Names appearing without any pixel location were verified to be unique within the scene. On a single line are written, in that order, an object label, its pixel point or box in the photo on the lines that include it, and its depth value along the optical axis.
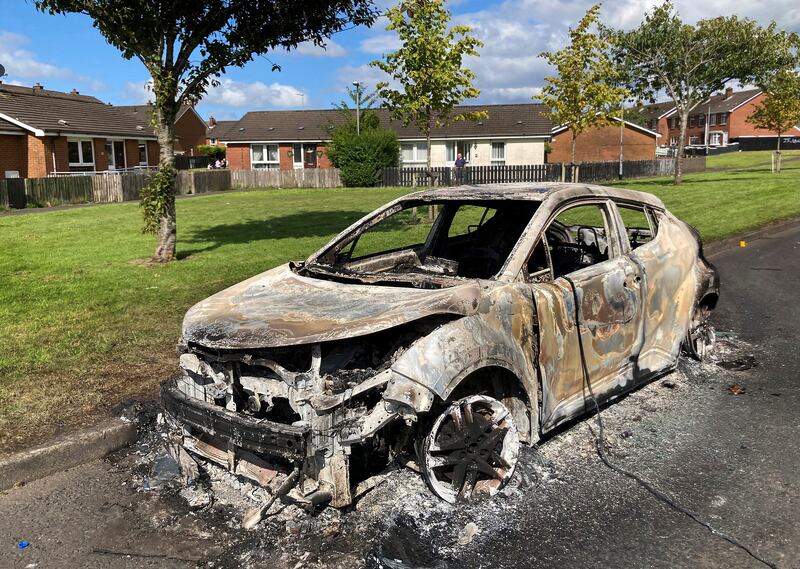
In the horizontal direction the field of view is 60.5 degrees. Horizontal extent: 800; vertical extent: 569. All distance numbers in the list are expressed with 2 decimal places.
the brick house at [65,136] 32.28
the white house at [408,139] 44.75
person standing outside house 34.47
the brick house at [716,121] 82.50
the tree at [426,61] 16.48
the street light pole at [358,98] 42.25
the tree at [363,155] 35.88
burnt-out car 3.29
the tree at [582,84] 23.00
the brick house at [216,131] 63.62
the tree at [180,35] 10.14
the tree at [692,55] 27.55
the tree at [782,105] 33.56
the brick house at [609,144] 53.22
